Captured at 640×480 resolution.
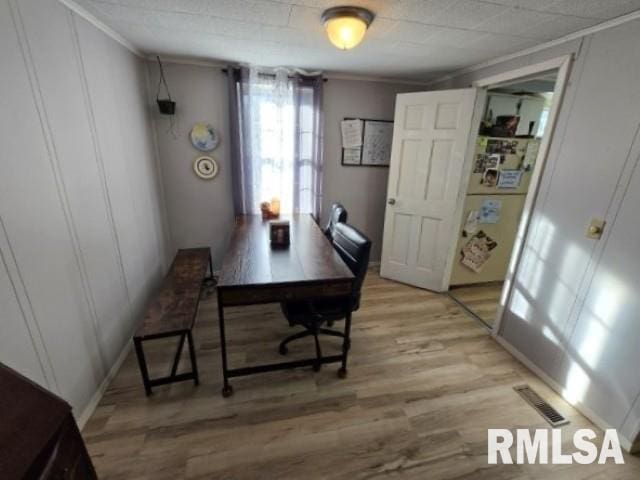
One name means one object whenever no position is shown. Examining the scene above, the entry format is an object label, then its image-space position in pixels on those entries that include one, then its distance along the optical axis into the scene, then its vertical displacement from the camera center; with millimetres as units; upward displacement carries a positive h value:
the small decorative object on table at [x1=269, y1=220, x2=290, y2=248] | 2057 -597
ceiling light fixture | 1479 +649
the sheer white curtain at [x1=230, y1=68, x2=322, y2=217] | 2727 +95
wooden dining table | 1527 -694
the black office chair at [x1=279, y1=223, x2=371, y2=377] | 1739 -977
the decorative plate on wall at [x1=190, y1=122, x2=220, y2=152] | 2744 +88
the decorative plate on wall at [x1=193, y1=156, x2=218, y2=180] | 2844 -202
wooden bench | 1638 -1029
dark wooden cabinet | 639 -689
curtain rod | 2654 +684
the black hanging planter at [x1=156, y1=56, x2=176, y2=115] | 2535 +373
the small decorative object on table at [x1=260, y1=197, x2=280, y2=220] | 2807 -579
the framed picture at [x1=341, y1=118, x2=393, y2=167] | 3143 +47
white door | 2564 -279
